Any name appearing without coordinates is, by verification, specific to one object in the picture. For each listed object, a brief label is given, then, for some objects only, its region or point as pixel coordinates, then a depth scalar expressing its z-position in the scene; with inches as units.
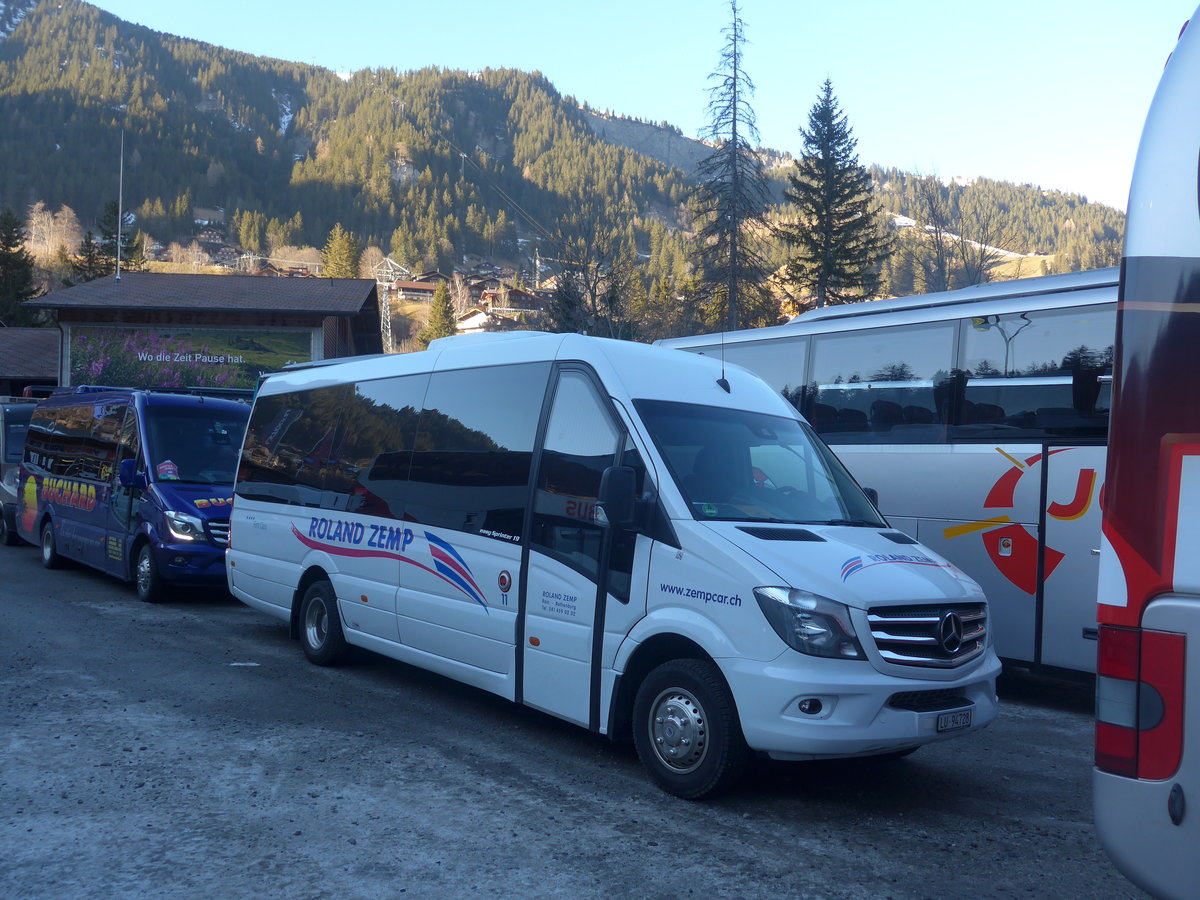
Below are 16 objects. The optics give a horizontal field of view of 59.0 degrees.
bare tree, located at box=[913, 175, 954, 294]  1219.9
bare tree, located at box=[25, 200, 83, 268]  5142.7
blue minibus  484.1
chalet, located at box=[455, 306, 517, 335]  3671.3
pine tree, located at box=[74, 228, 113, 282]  3189.0
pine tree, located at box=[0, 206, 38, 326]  2920.8
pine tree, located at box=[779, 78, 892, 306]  2087.8
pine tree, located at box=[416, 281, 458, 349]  4562.5
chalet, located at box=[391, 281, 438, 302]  5305.1
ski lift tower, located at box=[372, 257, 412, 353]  5264.8
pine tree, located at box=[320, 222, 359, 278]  4913.9
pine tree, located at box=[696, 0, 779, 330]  1363.2
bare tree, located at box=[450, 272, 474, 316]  4571.9
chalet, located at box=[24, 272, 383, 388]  1417.3
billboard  1423.5
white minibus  211.9
